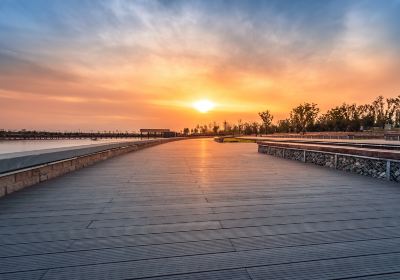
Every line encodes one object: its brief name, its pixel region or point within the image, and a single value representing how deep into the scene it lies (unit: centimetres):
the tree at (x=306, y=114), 5791
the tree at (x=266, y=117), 6969
